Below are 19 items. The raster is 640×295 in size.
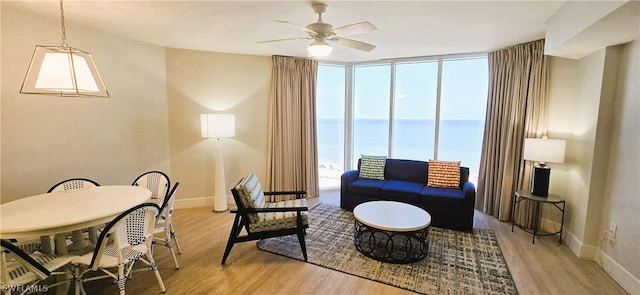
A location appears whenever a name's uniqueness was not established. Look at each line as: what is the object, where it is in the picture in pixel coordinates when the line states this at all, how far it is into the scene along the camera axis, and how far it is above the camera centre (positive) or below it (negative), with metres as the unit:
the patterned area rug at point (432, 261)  2.44 -1.40
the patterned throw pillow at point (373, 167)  4.48 -0.71
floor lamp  4.01 -0.20
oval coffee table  2.78 -1.08
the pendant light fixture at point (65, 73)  1.93 +0.32
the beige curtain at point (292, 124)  4.70 -0.04
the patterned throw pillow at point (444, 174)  4.00 -0.73
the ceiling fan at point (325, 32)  2.36 +0.81
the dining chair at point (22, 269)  1.71 -1.04
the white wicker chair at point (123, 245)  1.96 -0.96
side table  3.14 -0.88
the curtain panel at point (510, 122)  3.58 +0.06
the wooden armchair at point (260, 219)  2.76 -1.01
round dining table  1.82 -0.71
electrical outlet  2.60 -0.98
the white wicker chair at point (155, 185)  3.12 -0.75
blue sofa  3.56 -0.95
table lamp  3.13 -0.34
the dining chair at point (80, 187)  2.48 -0.69
